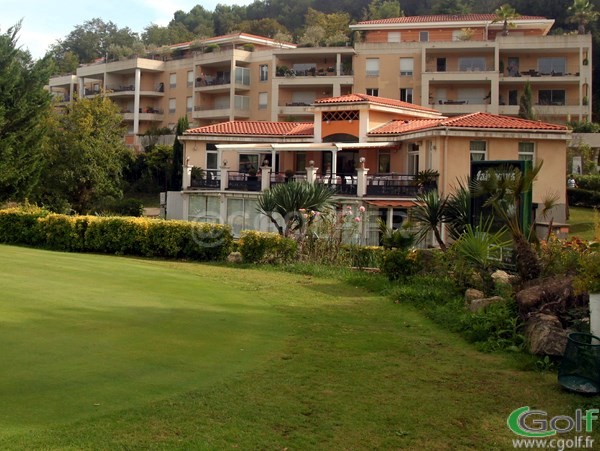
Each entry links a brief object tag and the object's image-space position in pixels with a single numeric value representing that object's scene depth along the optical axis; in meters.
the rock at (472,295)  13.73
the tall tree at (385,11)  76.62
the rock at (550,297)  11.04
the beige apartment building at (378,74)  54.97
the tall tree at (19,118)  35.69
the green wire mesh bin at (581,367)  8.16
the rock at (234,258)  22.61
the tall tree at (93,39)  106.12
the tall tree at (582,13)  59.27
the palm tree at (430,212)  18.98
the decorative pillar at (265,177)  32.53
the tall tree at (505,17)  58.88
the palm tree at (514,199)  13.06
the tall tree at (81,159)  39.50
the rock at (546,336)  9.86
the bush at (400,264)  17.94
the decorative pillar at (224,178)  33.59
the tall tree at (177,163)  47.16
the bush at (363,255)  21.52
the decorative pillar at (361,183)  31.12
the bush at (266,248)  21.89
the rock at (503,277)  13.81
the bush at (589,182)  36.62
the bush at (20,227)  26.16
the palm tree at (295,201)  22.41
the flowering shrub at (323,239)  22.16
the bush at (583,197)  35.97
